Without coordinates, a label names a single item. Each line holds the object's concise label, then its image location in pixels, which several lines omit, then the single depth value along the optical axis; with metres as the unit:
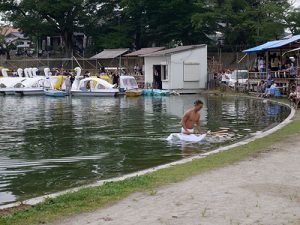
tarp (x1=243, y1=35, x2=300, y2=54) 37.28
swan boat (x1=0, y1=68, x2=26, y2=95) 52.88
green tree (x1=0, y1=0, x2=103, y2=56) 63.81
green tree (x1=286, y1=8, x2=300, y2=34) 51.19
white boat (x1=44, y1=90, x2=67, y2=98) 48.31
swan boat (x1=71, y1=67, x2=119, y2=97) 46.41
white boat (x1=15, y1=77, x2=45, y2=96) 51.41
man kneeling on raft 17.92
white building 49.16
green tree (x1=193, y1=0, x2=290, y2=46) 51.69
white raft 17.84
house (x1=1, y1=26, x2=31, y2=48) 86.77
